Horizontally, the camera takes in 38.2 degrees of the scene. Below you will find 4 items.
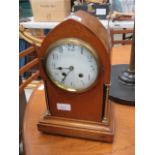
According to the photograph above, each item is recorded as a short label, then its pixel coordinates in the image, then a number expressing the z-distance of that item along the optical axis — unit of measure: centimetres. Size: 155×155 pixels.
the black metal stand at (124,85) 78
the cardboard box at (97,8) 176
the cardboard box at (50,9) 176
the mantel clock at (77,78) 55
